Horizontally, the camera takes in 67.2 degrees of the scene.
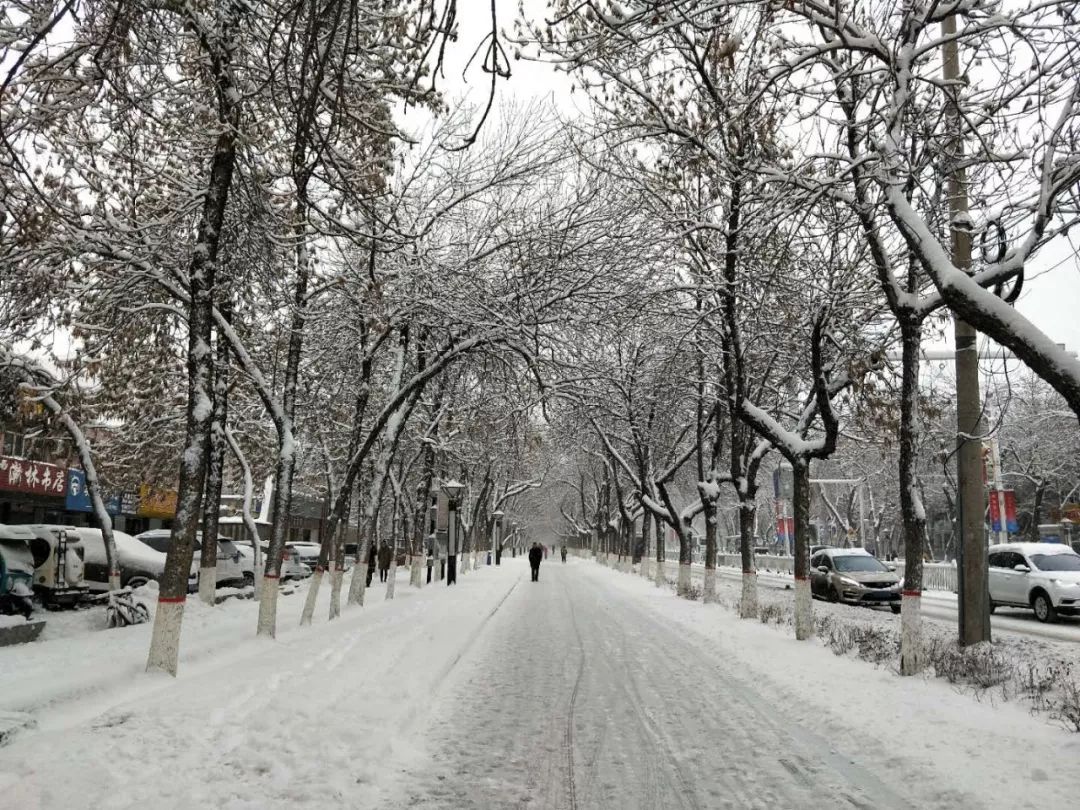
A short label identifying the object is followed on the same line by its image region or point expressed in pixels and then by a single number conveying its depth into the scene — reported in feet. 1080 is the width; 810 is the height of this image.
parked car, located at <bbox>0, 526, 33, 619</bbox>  44.16
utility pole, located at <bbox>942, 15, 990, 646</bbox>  36.50
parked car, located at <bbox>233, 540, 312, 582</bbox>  91.50
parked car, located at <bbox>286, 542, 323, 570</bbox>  123.13
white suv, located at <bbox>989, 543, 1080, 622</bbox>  59.06
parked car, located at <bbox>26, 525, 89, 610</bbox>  49.14
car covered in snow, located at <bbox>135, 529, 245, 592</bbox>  81.10
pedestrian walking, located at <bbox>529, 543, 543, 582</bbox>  118.93
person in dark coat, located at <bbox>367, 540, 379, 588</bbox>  89.10
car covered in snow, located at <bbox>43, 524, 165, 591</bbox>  56.80
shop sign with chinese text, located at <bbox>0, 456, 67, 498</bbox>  86.38
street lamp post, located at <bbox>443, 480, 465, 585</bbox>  100.01
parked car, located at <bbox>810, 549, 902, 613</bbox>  77.05
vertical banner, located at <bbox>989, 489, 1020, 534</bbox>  95.61
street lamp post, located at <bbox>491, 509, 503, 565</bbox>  205.05
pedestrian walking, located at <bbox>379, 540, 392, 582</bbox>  106.22
